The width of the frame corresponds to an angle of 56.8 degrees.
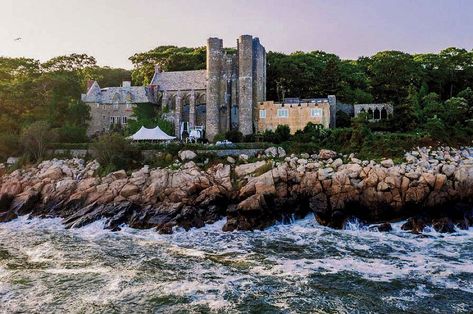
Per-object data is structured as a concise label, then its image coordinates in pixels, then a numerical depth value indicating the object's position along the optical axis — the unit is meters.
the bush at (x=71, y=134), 44.72
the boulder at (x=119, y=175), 34.42
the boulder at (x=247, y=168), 33.53
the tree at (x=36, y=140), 41.19
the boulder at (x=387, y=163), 31.66
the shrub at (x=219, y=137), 42.46
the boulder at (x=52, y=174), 36.21
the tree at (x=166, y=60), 58.16
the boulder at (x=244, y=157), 36.26
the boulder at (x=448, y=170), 29.88
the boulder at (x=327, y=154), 35.34
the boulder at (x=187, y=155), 36.84
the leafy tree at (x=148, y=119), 47.00
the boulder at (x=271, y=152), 36.96
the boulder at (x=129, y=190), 31.89
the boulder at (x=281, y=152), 36.75
